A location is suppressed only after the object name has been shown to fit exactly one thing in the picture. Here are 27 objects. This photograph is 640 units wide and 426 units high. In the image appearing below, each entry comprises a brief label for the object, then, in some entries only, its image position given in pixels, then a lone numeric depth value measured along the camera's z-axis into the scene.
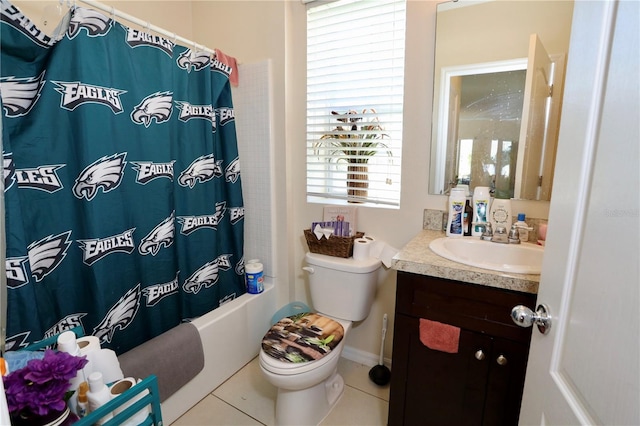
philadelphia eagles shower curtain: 1.21
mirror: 1.36
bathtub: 1.63
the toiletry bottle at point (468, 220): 1.54
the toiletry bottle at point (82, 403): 0.86
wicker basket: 1.71
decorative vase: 0.73
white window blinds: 1.71
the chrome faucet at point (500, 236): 1.42
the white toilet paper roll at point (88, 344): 0.99
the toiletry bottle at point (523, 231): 1.42
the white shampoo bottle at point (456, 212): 1.51
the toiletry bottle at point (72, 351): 0.87
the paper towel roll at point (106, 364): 1.00
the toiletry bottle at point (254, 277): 2.00
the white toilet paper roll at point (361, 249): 1.71
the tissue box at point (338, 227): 1.81
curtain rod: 1.31
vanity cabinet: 1.10
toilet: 1.38
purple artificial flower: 0.72
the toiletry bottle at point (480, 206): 1.47
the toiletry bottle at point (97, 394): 0.86
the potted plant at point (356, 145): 1.79
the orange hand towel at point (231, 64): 1.86
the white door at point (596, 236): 0.49
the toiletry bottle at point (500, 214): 1.46
